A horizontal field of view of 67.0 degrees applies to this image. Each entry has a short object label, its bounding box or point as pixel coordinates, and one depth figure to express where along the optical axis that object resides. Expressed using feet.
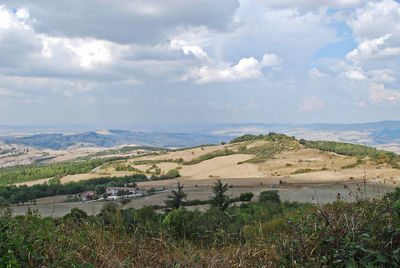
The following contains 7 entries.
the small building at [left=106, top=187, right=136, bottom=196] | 224.94
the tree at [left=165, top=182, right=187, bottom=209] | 118.03
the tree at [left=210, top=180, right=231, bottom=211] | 108.91
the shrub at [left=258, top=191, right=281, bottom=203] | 129.20
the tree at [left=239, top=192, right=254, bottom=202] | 157.58
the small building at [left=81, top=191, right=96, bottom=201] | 216.23
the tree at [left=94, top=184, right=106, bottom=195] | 249.34
